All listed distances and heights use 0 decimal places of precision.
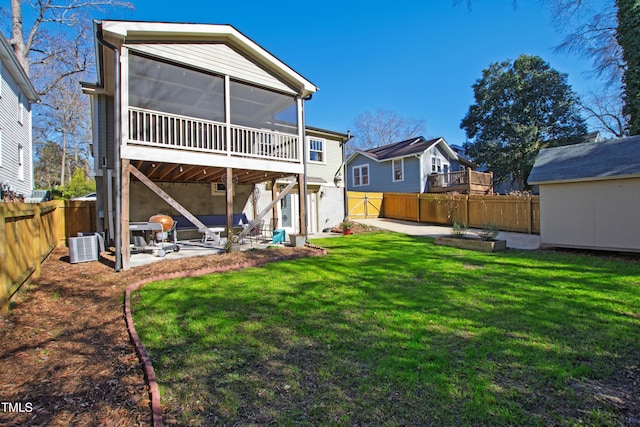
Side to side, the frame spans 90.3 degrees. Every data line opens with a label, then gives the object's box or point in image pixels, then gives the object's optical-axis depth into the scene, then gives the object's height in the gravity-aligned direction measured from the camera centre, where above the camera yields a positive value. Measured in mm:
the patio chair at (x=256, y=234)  11043 -697
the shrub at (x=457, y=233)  10528 -716
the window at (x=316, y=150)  15289 +3062
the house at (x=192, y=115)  7008 +3332
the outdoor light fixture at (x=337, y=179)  15758 +1698
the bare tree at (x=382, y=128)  39969 +10676
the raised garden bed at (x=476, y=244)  9477 -1006
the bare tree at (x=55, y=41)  16241 +9908
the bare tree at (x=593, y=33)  10055 +6068
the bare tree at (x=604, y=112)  24158 +7640
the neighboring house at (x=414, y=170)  20891 +3091
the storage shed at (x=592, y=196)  8430 +402
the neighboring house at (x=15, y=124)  11023 +3731
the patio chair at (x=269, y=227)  12201 -522
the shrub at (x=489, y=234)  9758 -708
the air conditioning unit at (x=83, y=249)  7504 -768
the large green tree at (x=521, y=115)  22766 +7084
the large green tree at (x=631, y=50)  9453 +4814
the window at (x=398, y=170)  22734 +3089
